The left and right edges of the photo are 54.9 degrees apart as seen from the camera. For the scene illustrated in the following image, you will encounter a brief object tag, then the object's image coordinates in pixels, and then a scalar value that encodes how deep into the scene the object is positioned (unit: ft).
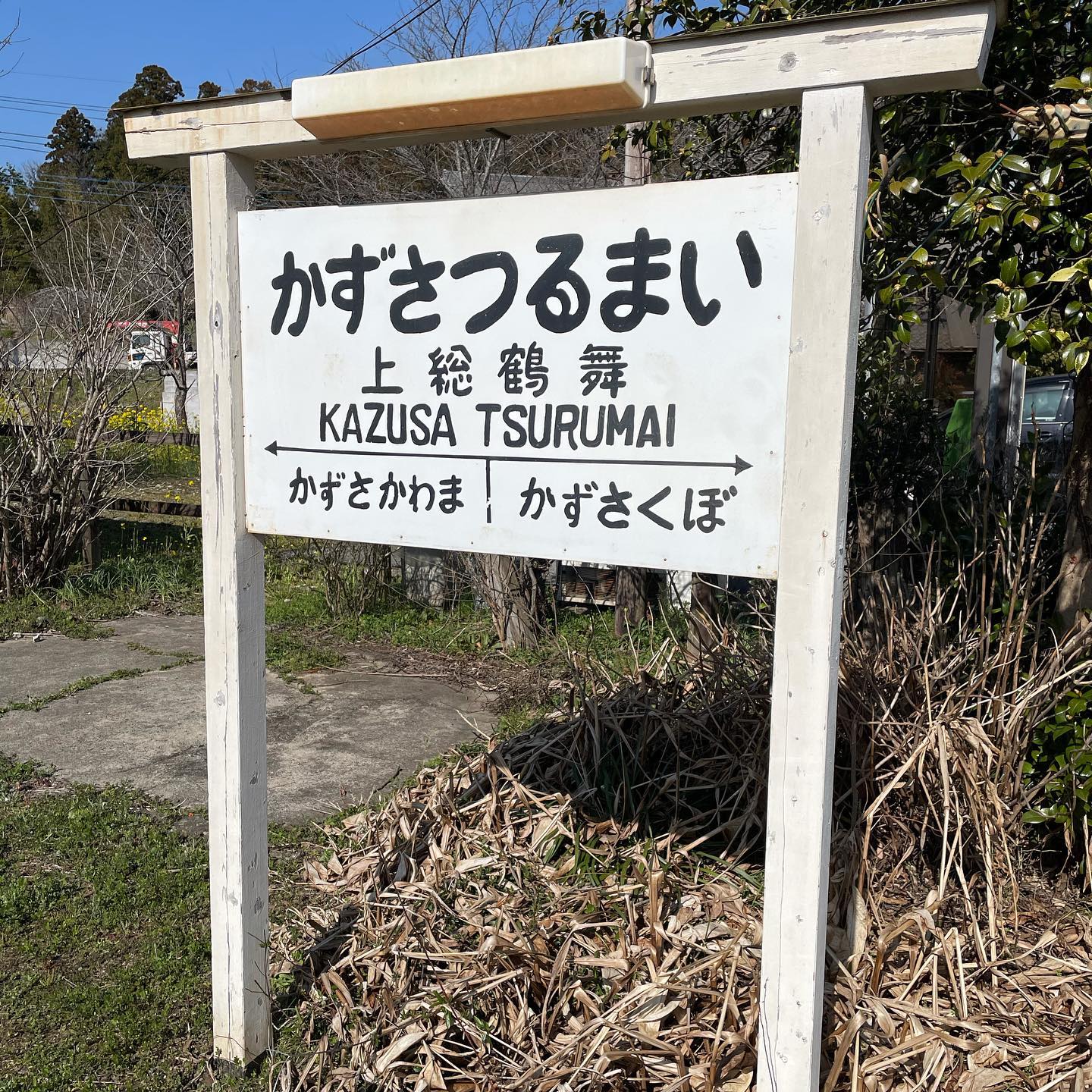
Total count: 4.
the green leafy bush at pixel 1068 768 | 9.71
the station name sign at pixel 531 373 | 6.63
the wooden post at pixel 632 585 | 21.20
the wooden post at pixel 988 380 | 22.36
